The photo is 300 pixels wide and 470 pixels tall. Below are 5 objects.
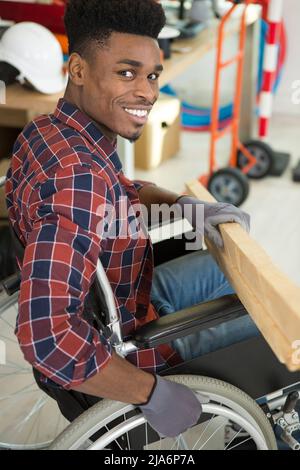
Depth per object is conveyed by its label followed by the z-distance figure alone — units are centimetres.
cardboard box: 329
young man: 92
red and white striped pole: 284
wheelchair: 105
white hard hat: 205
